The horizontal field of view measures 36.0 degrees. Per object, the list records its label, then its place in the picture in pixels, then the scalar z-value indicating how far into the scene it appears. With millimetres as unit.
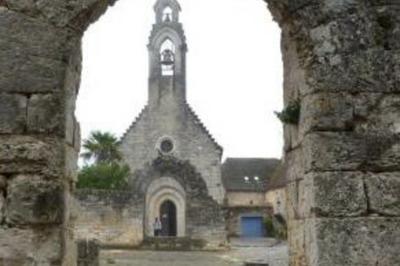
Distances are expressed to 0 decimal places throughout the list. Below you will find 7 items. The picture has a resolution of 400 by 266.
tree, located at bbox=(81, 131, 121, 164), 39469
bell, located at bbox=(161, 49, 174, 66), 40594
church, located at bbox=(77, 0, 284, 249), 27203
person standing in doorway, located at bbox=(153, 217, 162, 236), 30953
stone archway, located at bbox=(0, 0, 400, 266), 5297
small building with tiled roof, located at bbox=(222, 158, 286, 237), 45500
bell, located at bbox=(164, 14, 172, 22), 41406
